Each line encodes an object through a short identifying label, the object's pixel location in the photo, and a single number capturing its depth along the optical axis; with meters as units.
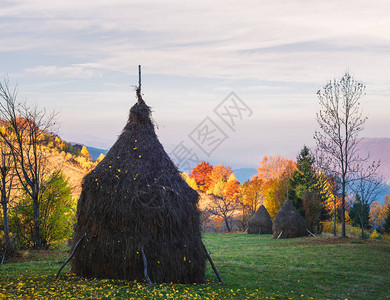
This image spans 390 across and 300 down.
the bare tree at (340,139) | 28.64
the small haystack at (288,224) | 33.66
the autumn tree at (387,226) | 52.25
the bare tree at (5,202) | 19.81
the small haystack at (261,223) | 41.41
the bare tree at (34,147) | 24.75
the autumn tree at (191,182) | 72.25
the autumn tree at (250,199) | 54.88
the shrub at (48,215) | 24.95
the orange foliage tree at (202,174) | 84.63
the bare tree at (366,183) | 29.62
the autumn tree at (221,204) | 56.03
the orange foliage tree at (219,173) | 72.25
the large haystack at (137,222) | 11.34
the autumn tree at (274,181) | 47.12
